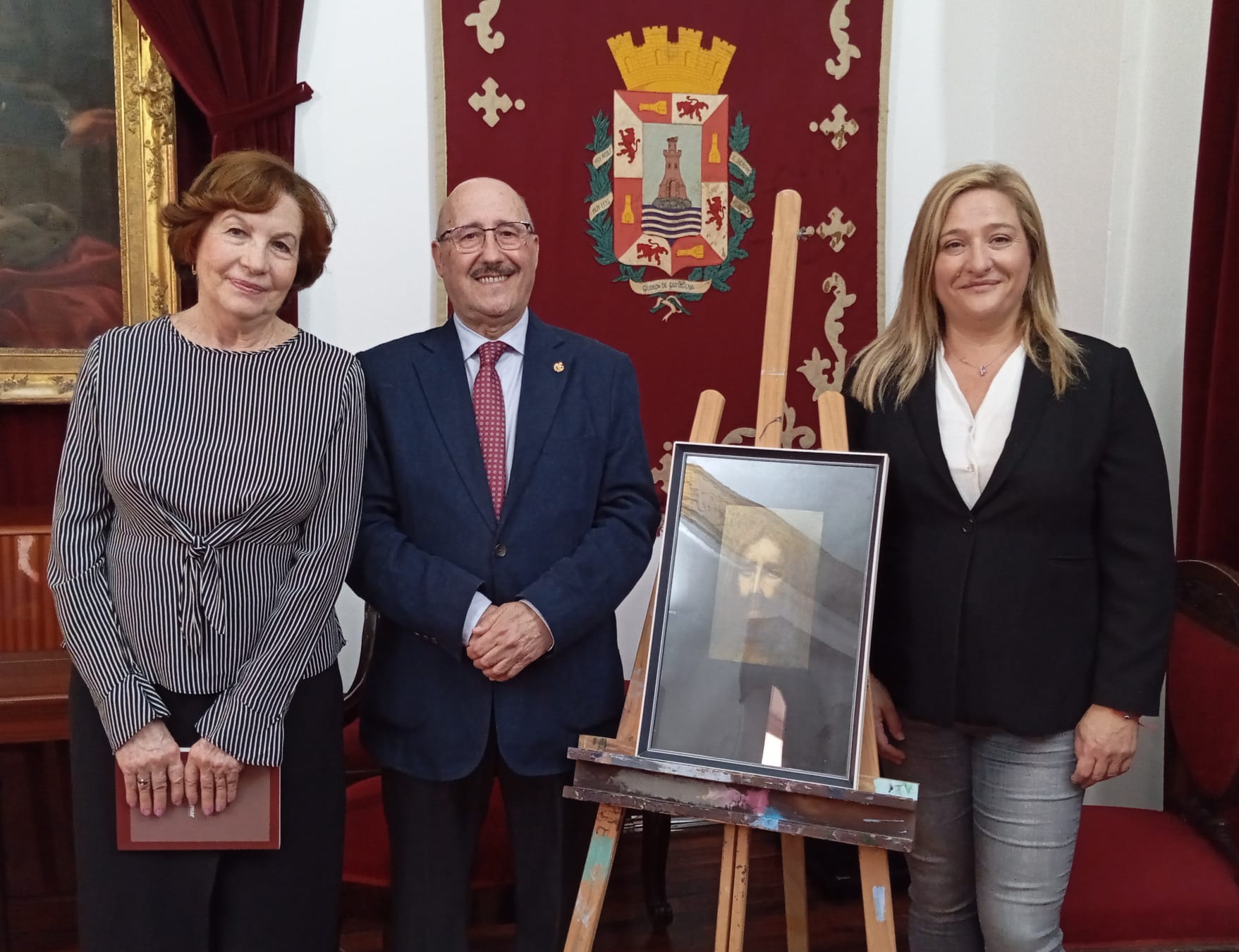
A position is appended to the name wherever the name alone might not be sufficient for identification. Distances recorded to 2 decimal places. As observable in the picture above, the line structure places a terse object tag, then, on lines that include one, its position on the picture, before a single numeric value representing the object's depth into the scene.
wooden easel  1.39
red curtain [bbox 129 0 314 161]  2.44
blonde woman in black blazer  1.48
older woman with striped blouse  1.42
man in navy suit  1.58
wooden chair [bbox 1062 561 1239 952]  1.68
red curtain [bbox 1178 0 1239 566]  2.09
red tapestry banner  2.78
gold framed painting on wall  2.45
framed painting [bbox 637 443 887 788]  1.47
